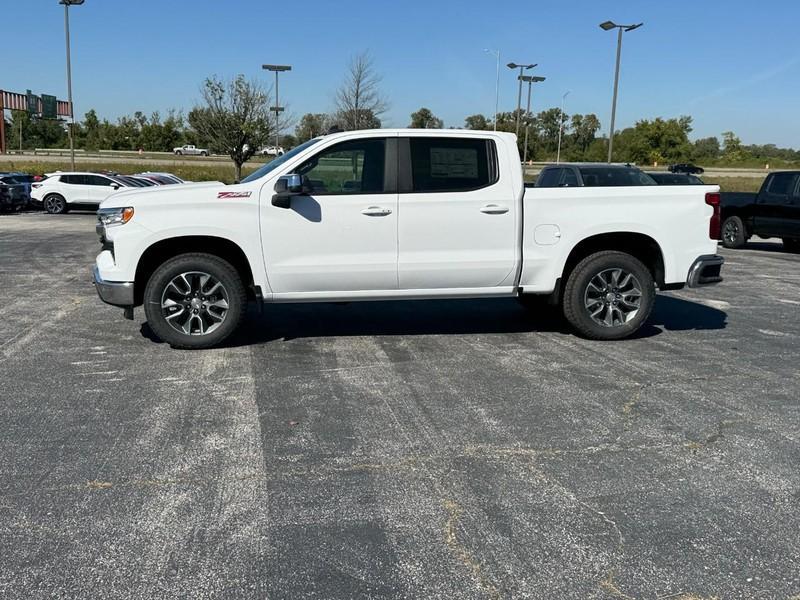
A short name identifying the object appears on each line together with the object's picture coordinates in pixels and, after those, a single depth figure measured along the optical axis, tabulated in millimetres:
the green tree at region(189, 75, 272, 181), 43062
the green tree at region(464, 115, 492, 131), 84431
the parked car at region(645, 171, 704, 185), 19859
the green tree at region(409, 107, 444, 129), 58100
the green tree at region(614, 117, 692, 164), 84750
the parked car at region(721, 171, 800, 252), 15188
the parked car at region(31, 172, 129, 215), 25703
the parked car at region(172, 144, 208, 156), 86938
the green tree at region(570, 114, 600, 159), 104188
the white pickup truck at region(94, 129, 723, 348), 6375
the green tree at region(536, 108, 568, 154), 104562
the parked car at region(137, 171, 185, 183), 29236
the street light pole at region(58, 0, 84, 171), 34188
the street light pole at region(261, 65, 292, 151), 40922
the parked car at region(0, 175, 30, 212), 24047
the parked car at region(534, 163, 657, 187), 15000
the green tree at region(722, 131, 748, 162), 100488
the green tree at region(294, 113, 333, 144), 48309
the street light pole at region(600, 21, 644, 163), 33250
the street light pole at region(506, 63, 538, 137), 45062
